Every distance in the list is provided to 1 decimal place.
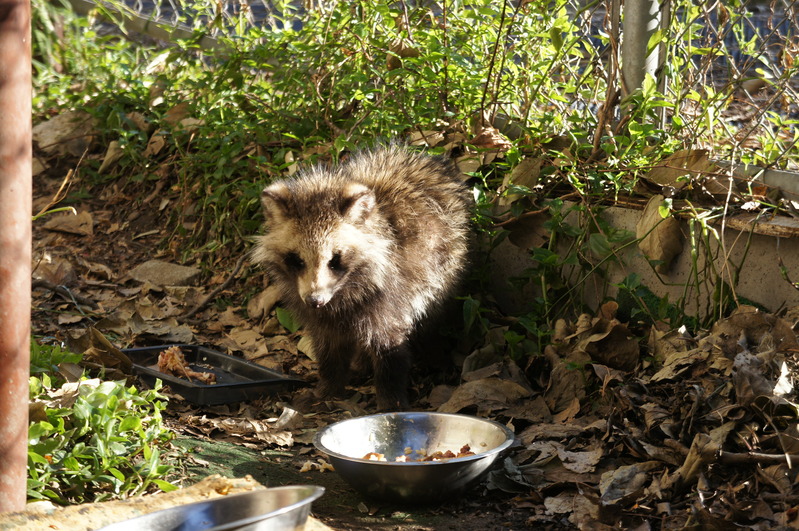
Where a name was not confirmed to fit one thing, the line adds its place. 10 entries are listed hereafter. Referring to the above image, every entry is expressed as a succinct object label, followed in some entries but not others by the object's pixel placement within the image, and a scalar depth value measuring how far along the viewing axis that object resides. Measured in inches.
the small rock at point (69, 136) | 281.7
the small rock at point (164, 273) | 228.8
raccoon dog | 163.0
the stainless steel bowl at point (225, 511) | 87.7
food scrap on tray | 171.8
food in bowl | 122.6
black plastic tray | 162.1
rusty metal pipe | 91.2
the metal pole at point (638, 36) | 175.8
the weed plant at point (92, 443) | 110.6
